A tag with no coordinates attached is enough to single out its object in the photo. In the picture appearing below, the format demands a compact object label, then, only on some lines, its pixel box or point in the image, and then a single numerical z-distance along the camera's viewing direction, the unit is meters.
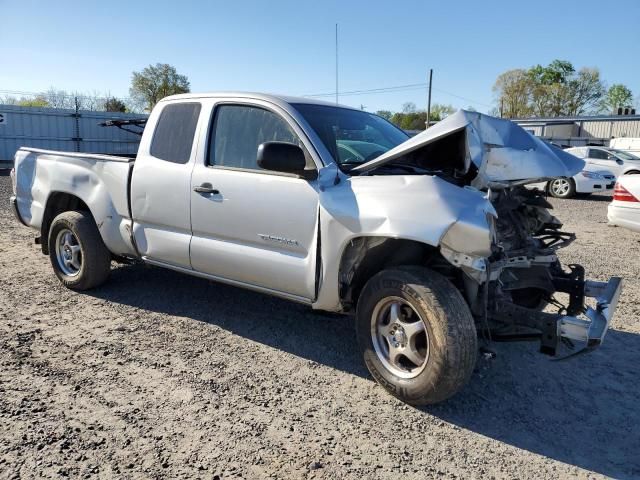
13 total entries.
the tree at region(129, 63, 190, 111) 62.47
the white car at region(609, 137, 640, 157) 24.77
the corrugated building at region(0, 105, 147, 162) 20.94
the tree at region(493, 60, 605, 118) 69.56
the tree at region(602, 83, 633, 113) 76.56
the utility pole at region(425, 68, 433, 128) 51.00
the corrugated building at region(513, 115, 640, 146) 42.88
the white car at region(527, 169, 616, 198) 15.86
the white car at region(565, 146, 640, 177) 16.62
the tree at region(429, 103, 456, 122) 71.01
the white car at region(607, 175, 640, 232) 8.29
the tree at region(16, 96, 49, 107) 37.22
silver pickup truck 3.27
